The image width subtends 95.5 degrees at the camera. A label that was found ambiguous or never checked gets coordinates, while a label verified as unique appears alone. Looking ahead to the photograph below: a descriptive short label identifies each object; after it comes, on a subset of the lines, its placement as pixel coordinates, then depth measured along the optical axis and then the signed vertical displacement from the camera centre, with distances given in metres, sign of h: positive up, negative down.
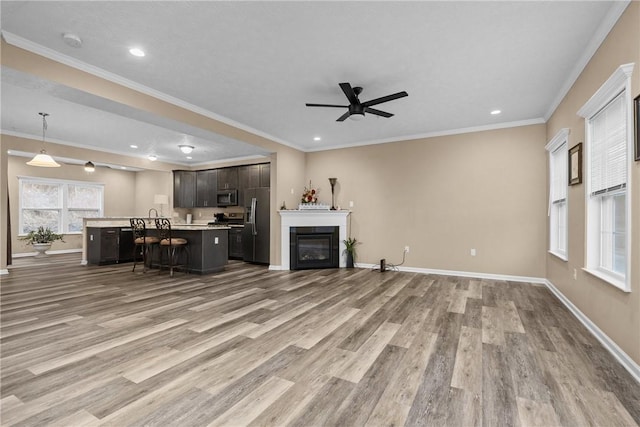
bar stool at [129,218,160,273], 5.60 -0.52
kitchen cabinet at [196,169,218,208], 8.09 +0.75
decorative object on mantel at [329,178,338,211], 6.37 +0.69
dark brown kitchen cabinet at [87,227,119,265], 6.55 -0.72
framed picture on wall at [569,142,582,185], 3.14 +0.60
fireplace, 6.07 -0.68
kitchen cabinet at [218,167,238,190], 7.71 +0.97
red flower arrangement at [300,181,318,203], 6.42 +0.41
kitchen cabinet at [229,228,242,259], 7.22 -0.72
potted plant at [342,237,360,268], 6.12 -0.75
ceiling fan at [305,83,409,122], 3.24 +1.35
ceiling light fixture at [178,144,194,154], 6.21 +1.42
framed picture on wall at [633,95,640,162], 2.02 +0.67
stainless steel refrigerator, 6.42 -0.22
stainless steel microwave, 7.71 +0.46
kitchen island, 5.53 -0.64
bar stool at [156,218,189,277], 5.38 -0.55
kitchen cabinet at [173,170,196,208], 8.45 +0.74
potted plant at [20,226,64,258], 6.98 -0.66
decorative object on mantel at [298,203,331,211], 6.15 +0.17
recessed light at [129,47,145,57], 2.79 +1.58
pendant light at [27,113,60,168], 4.99 +0.91
